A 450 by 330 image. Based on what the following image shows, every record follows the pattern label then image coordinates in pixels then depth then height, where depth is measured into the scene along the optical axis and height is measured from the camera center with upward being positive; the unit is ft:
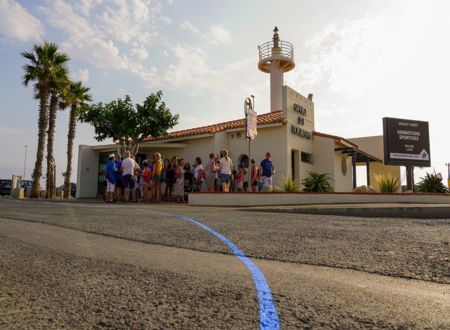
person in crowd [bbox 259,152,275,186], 44.83 +3.23
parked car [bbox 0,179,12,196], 95.92 +1.99
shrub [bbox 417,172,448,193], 48.67 +1.75
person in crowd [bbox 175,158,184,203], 45.91 +1.88
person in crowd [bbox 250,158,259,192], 46.67 +2.74
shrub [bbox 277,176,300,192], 45.03 +1.26
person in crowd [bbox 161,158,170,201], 46.98 +2.02
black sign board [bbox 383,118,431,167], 55.67 +8.50
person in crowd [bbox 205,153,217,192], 46.24 +3.18
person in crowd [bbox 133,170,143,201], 51.41 +1.32
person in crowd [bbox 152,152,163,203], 43.62 +2.49
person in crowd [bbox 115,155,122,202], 43.36 +2.45
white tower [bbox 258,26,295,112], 85.71 +32.79
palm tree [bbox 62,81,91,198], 79.05 +20.22
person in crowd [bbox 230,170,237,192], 53.20 +1.91
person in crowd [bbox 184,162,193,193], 49.24 +2.34
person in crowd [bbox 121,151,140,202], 41.78 +2.70
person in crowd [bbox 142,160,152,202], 45.75 +2.45
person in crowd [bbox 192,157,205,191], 46.96 +2.94
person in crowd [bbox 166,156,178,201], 46.44 +2.78
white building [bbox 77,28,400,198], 58.08 +8.76
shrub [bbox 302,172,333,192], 46.96 +1.60
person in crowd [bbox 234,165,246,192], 49.93 +2.18
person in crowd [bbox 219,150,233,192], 43.09 +2.96
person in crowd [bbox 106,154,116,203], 42.24 +2.15
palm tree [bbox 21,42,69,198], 72.49 +23.48
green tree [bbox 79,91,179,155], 65.16 +13.84
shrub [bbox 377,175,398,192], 47.62 +1.67
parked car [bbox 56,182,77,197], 99.05 +1.64
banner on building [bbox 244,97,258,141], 45.55 +10.08
